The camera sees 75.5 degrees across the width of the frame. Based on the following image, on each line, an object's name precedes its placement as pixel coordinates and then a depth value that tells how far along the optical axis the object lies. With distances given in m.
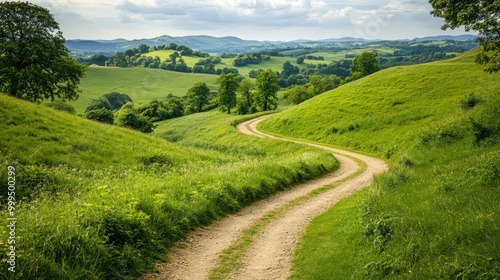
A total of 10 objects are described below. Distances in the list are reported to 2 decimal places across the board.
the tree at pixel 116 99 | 137.75
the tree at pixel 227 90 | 97.62
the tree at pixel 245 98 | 96.32
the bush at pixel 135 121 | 73.44
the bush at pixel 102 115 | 86.38
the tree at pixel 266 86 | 90.94
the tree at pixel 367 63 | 103.50
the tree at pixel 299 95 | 106.00
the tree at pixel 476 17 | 17.97
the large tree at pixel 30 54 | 35.91
